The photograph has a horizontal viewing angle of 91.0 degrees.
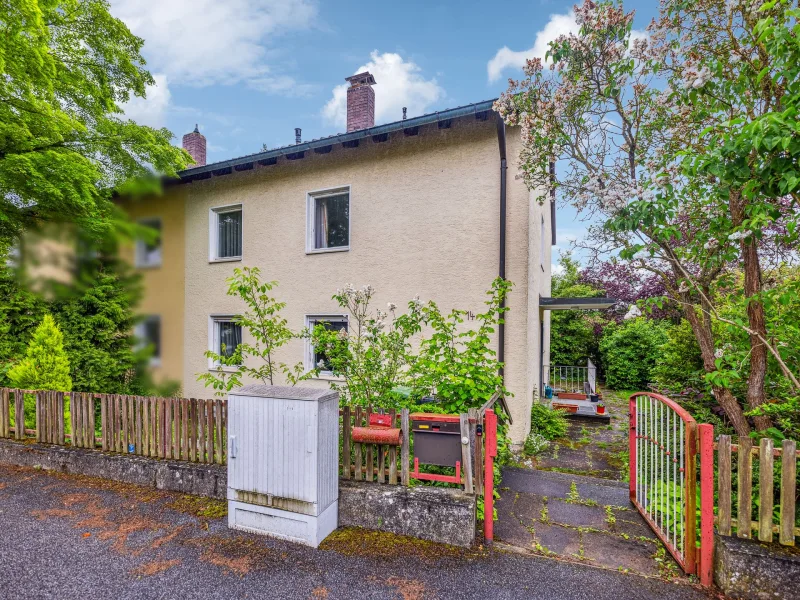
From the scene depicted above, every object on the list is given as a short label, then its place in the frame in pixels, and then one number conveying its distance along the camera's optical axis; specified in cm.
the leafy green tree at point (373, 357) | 462
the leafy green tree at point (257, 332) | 482
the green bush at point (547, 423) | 771
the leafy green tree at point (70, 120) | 620
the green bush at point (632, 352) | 1257
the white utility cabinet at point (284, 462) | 353
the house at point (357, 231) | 669
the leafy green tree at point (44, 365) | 640
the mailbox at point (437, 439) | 374
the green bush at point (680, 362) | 613
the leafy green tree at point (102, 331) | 874
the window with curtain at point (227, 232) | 920
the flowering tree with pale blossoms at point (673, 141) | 341
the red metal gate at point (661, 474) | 317
